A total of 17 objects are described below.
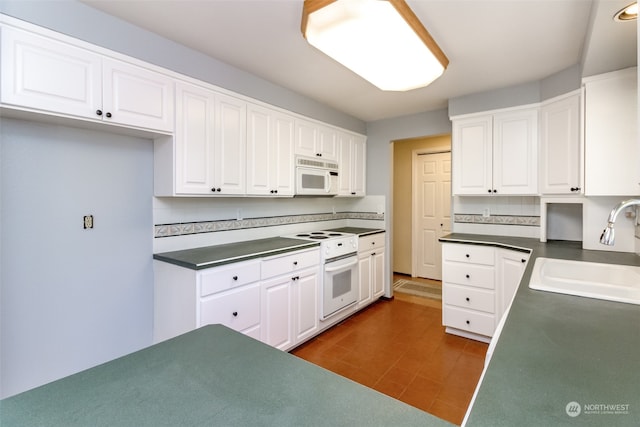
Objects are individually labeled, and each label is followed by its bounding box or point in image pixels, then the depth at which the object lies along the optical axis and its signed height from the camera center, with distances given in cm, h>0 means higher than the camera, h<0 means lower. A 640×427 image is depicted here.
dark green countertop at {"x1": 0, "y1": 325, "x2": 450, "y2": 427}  57 -38
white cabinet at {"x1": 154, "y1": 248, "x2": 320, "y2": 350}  207 -66
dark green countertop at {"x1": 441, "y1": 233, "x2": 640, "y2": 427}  58 -38
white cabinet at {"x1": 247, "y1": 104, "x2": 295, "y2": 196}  274 +54
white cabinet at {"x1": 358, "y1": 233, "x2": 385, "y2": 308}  366 -72
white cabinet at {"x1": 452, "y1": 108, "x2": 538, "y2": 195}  293 +57
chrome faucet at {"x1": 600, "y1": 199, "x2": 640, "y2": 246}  127 -6
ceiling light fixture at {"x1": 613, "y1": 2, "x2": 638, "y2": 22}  143 +94
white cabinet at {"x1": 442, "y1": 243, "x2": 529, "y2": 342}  275 -72
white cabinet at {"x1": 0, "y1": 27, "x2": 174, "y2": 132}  153 +72
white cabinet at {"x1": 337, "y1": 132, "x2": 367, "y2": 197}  385 +59
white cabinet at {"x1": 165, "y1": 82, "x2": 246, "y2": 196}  223 +48
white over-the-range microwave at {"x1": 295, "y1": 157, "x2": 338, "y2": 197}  321 +36
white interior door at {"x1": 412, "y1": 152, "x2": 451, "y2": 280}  498 +1
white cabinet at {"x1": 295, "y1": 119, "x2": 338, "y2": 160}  324 +78
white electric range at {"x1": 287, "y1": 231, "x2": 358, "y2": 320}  307 -64
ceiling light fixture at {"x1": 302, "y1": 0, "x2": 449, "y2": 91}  141 +90
